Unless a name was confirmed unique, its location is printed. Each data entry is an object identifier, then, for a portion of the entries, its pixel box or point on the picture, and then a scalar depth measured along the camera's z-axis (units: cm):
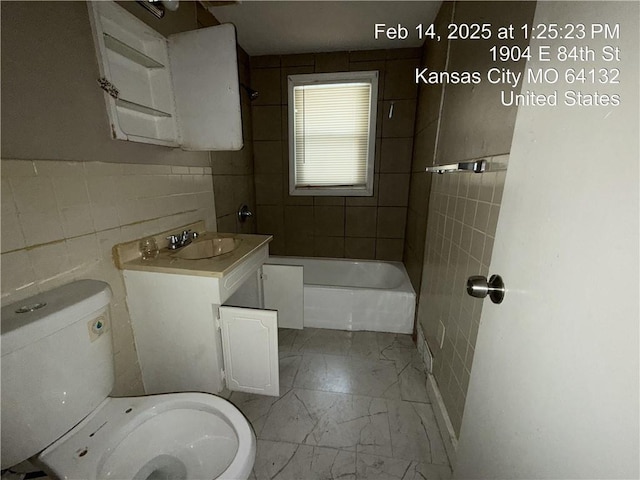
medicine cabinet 110
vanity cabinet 115
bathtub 203
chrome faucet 138
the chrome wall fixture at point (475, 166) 93
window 231
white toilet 70
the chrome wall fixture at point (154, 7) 108
